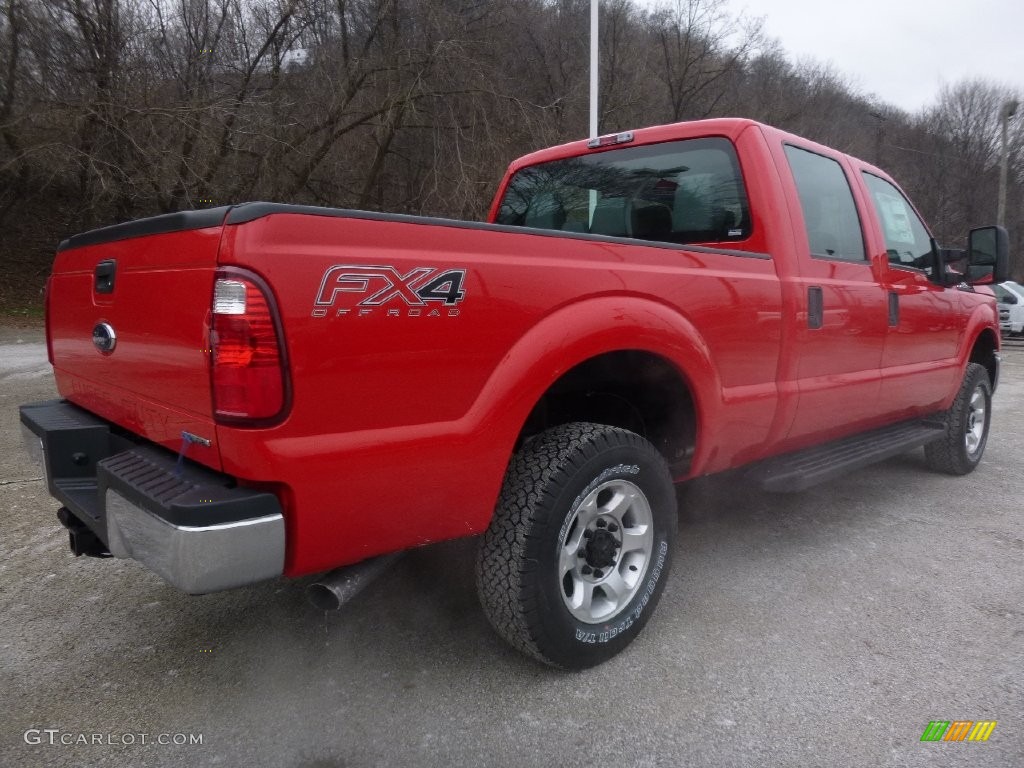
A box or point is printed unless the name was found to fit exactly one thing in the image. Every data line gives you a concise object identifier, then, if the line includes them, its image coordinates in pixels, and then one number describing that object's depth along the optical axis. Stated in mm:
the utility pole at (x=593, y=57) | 11672
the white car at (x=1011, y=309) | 18281
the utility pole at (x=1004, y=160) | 25109
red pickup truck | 1757
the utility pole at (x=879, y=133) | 32325
